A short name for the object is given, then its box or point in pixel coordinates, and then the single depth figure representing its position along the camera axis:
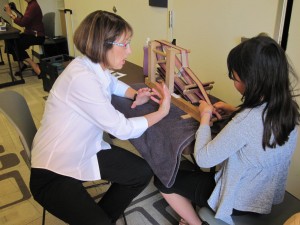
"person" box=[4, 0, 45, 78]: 4.00
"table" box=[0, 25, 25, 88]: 3.64
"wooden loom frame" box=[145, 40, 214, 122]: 1.30
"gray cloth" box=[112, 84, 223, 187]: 1.13
